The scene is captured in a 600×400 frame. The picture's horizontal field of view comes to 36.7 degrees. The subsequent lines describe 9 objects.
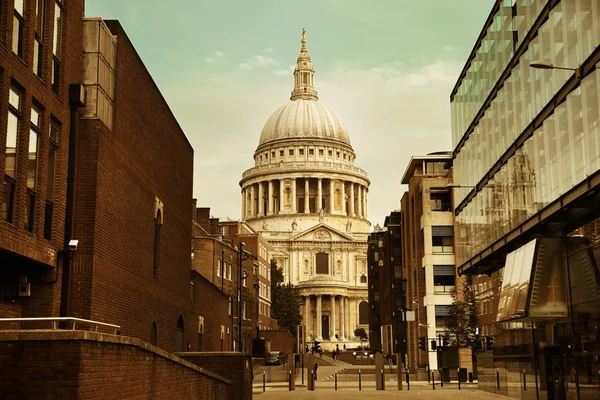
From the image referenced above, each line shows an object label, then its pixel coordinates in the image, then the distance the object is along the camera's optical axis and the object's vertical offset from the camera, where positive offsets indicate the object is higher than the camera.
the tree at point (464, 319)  60.44 +2.81
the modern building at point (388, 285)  86.31 +8.35
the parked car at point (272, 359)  83.62 +0.21
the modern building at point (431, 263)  71.19 +7.71
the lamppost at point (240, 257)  55.96 +6.39
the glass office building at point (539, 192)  24.08 +5.31
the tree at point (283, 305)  129.00 +7.98
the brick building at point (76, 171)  20.12 +4.92
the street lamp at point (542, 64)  22.64 +7.32
